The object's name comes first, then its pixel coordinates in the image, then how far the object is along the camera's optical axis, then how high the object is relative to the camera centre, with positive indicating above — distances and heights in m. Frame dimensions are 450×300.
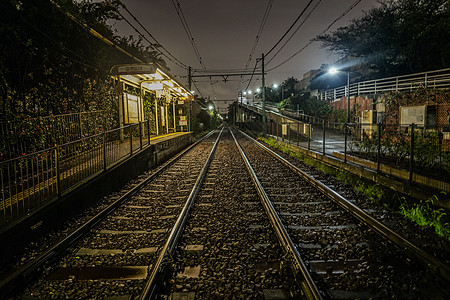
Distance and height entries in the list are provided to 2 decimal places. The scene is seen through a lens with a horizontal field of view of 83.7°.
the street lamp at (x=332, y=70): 20.49 +4.61
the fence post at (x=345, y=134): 9.24 -0.30
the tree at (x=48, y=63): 6.81 +2.39
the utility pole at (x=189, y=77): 30.32 +6.29
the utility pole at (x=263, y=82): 28.80 +5.33
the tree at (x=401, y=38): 23.84 +9.51
